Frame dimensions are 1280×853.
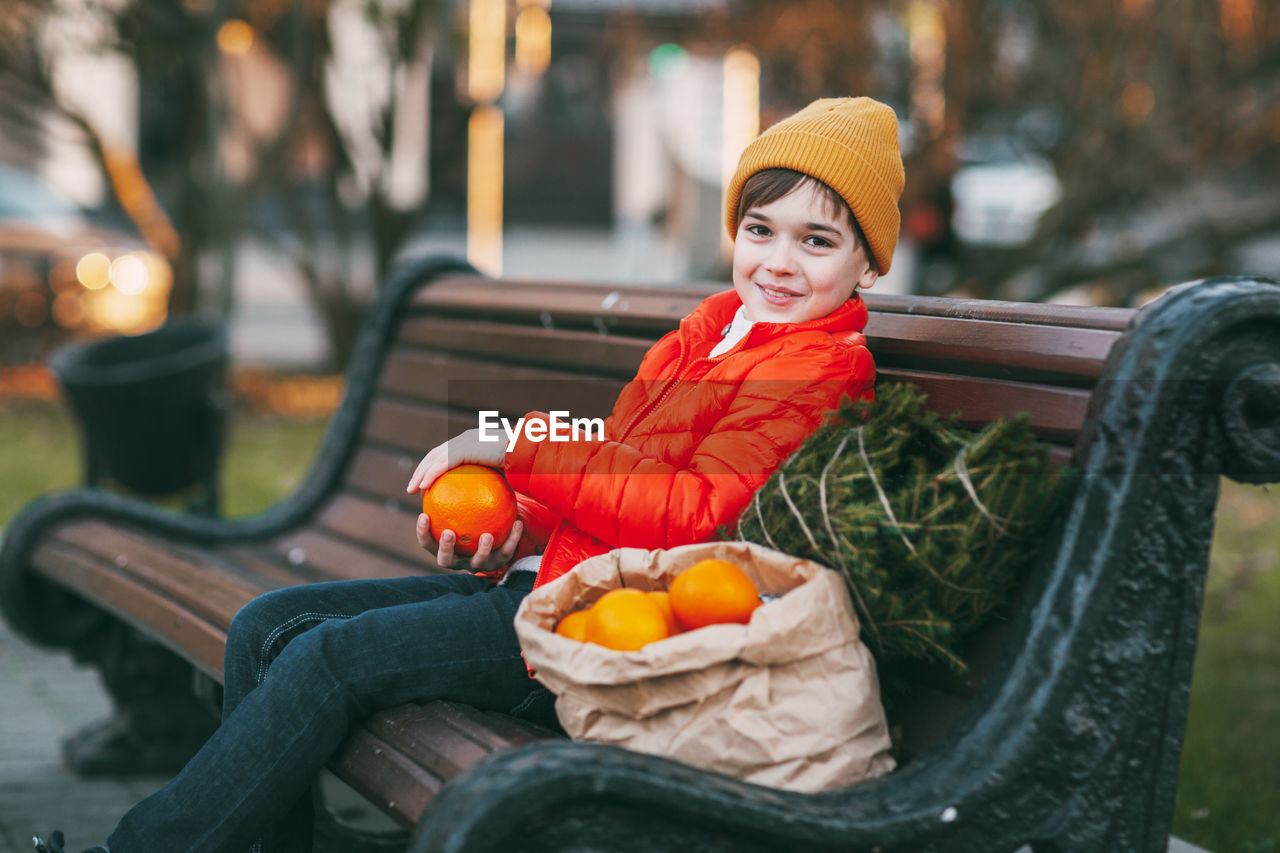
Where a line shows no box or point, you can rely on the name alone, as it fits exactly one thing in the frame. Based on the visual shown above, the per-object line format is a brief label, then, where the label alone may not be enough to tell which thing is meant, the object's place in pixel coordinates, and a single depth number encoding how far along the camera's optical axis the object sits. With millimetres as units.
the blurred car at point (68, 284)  12781
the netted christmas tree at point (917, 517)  2033
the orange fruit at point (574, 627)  2090
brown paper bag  1938
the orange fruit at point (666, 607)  2105
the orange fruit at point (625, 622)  2037
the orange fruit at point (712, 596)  2037
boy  2273
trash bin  5488
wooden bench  1821
